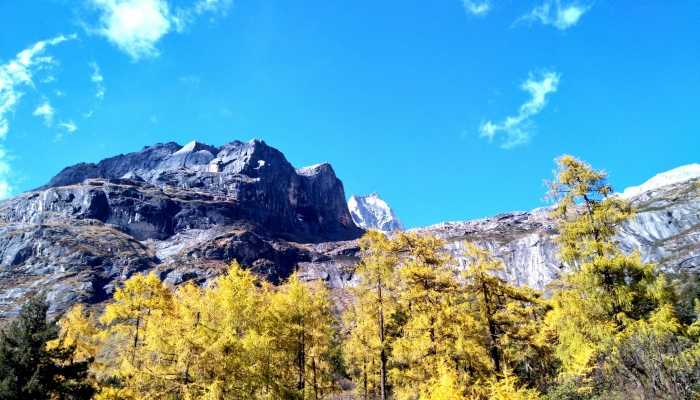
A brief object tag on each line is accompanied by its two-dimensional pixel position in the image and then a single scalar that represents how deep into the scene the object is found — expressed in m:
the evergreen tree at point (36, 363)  18.34
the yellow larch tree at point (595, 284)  16.45
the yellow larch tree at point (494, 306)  20.86
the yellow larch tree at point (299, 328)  22.02
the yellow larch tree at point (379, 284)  22.25
